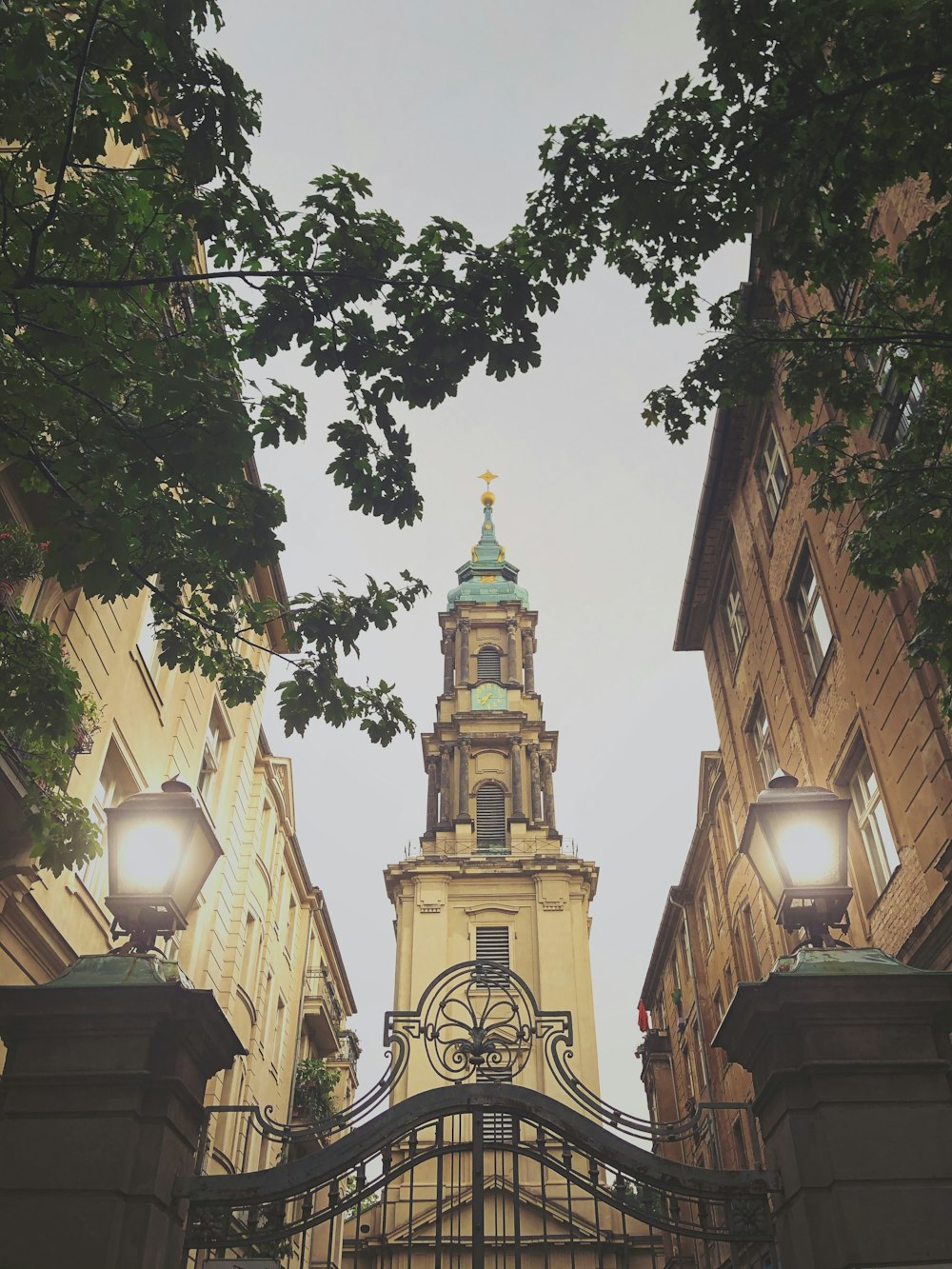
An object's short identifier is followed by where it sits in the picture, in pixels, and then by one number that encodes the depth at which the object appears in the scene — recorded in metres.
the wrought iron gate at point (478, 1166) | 6.09
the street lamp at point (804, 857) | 6.52
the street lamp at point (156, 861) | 6.50
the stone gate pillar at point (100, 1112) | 5.49
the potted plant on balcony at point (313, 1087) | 29.77
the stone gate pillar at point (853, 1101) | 5.43
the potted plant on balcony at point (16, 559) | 10.83
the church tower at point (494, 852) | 38.22
